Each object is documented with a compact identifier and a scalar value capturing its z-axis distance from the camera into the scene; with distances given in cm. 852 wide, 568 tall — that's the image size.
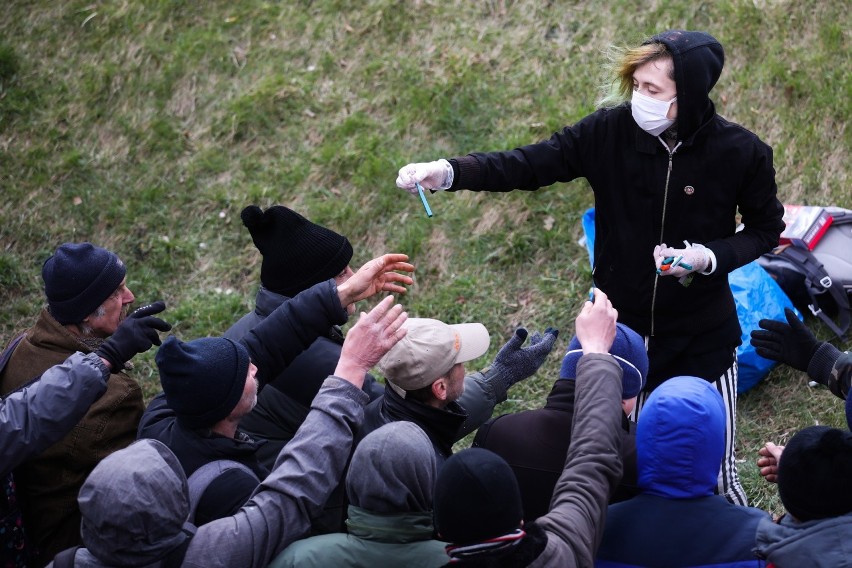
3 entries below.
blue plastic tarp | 940
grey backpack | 971
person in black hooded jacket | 702
